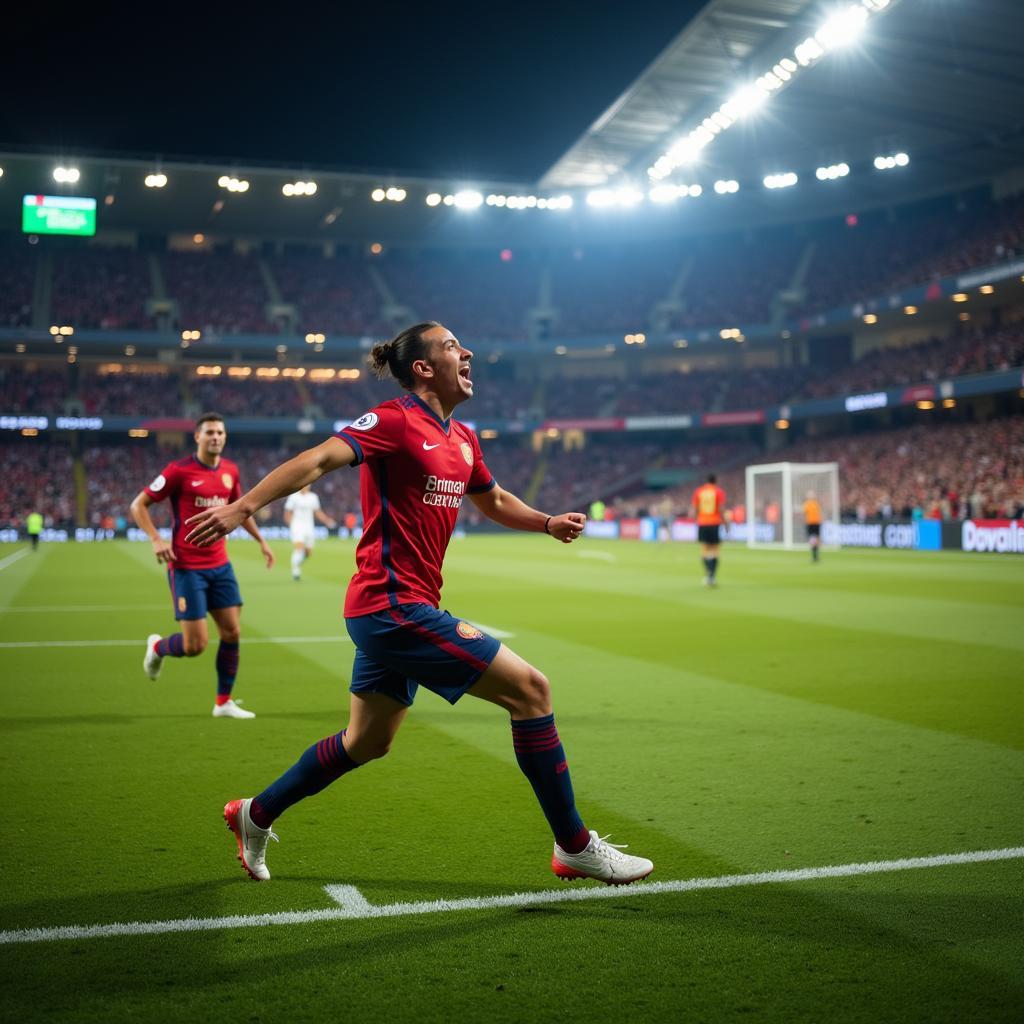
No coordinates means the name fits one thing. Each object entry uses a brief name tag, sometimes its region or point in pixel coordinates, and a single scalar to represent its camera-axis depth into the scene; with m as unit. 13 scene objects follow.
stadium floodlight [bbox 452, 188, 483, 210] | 56.09
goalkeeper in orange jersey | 29.16
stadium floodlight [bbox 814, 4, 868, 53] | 33.97
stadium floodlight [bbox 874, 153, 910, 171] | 49.81
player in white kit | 22.97
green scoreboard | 39.78
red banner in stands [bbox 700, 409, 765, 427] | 60.94
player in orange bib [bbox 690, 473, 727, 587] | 20.53
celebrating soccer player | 4.24
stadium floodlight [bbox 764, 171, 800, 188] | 53.15
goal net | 39.28
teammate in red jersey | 8.34
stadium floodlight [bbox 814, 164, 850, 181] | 51.81
